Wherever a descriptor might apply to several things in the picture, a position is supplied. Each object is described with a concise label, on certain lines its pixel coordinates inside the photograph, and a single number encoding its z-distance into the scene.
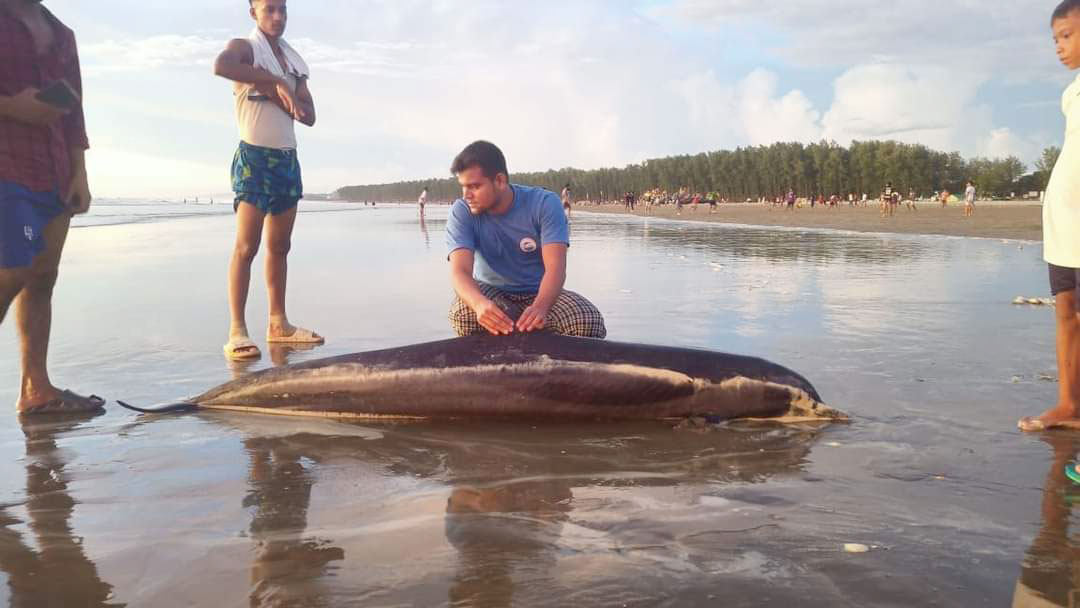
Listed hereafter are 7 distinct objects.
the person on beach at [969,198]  39.37
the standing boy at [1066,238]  3.49
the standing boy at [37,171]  3.91
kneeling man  4.40
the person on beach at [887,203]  42.17
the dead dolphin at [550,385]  3.82
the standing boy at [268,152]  5.74
